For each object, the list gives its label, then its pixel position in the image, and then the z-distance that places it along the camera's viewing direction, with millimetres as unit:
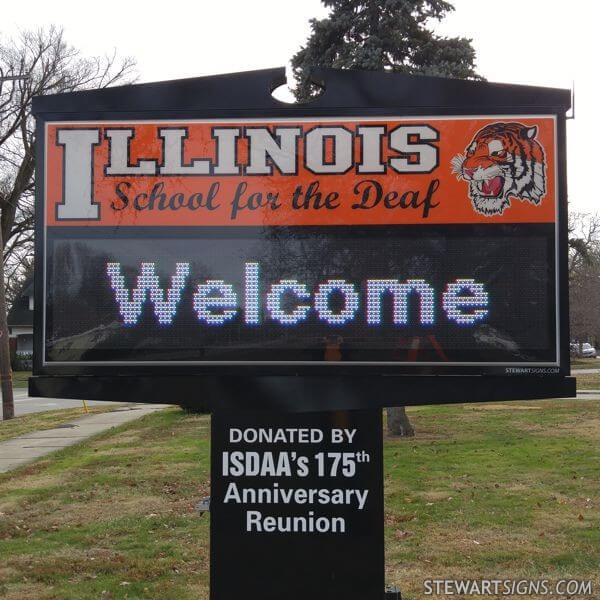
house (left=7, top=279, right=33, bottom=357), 56031
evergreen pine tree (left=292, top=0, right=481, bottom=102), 14312
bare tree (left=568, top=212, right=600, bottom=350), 43938
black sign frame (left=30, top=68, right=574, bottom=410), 4137
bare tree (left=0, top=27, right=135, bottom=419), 35219
